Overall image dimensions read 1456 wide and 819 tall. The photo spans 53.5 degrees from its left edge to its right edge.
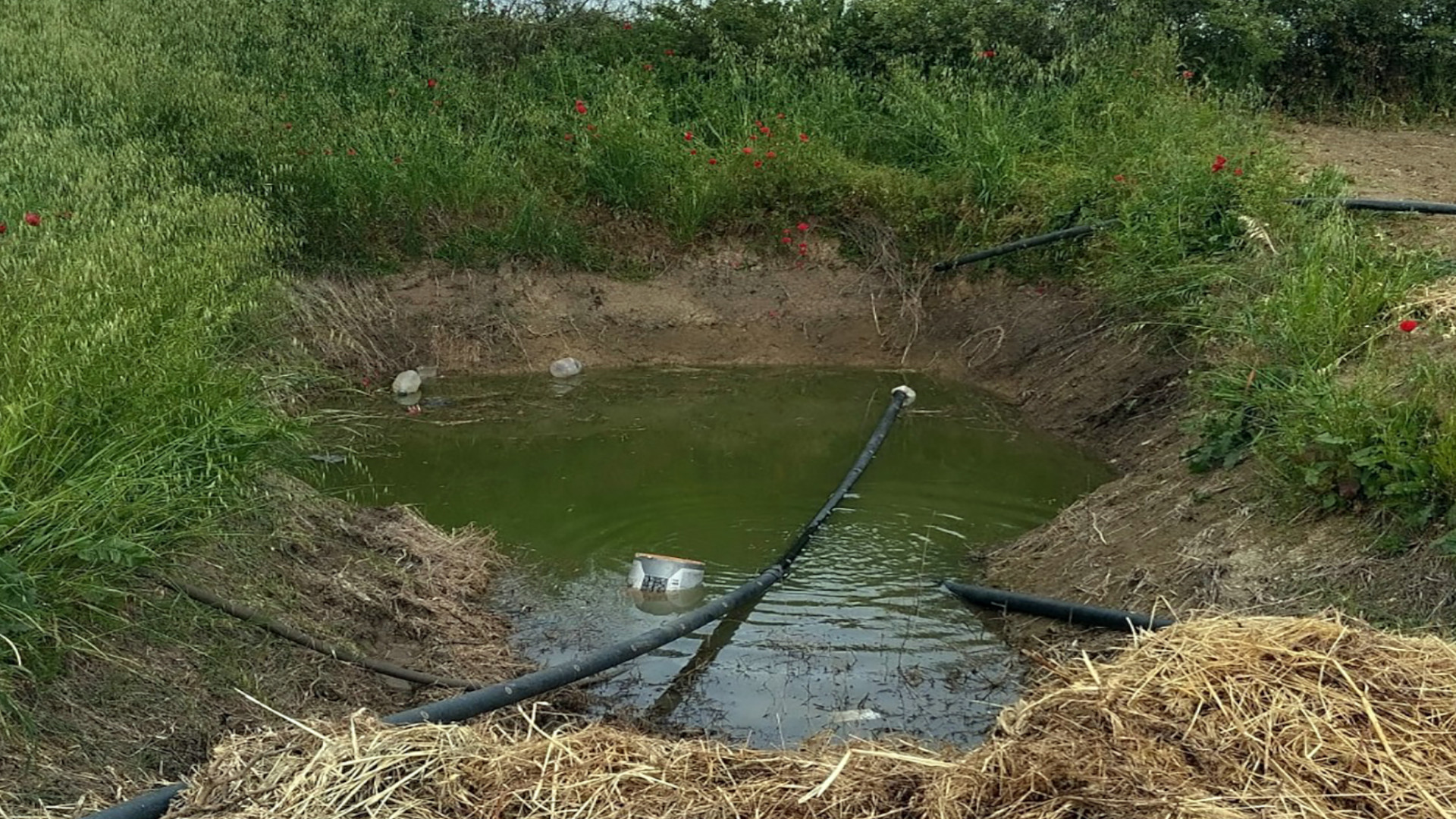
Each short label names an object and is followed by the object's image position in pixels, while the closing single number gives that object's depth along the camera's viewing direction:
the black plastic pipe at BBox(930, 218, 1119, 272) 8.94
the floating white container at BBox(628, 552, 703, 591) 5.95
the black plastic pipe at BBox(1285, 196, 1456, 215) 7.82
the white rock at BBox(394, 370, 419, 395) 8.99
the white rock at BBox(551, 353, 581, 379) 9.63
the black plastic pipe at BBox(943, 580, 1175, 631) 5.07
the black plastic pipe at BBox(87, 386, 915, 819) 3.25
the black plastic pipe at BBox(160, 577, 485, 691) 4.54
